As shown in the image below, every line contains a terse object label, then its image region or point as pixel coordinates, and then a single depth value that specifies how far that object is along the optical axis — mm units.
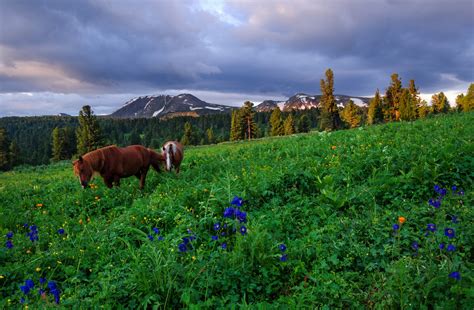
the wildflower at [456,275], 2797
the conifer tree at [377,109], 82500
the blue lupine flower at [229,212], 4366
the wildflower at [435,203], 4309
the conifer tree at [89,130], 54312
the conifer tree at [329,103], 63625
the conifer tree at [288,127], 93125
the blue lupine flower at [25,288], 3476
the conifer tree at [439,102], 97169
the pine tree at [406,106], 65125
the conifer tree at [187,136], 94869
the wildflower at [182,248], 4038
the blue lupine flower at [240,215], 4387
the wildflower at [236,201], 4473
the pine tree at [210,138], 117006
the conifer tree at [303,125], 112188
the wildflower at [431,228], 3787
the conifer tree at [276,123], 93000
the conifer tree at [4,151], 66175
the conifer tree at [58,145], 75625
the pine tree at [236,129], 80688
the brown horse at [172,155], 12703
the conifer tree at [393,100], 70438
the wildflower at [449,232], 3562
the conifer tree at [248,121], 78750
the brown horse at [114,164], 9633
